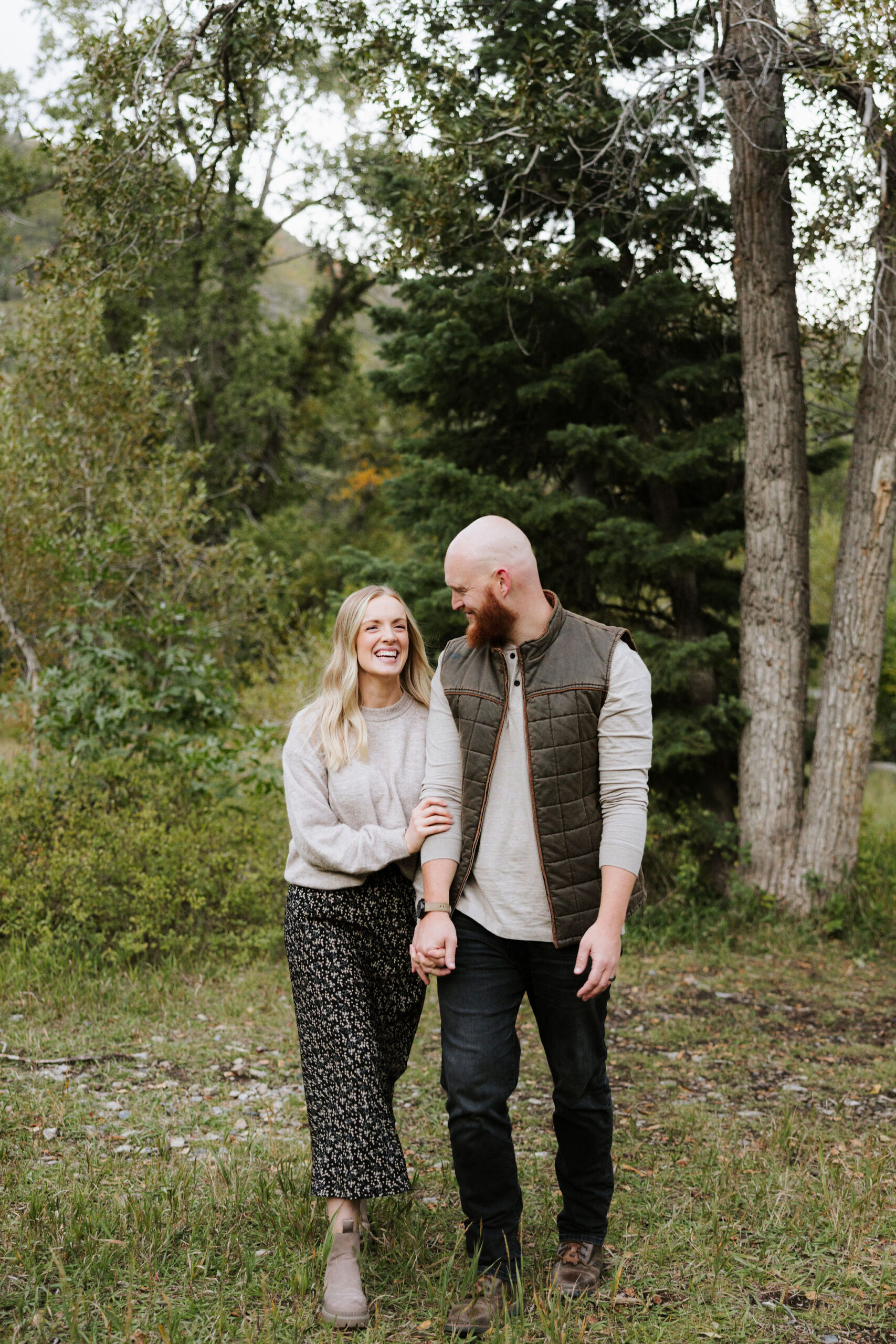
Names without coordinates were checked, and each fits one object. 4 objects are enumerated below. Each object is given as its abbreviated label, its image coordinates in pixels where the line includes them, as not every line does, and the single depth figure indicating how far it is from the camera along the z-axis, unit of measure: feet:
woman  10.05
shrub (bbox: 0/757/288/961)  21.03
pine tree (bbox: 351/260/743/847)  25.26
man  9.48
